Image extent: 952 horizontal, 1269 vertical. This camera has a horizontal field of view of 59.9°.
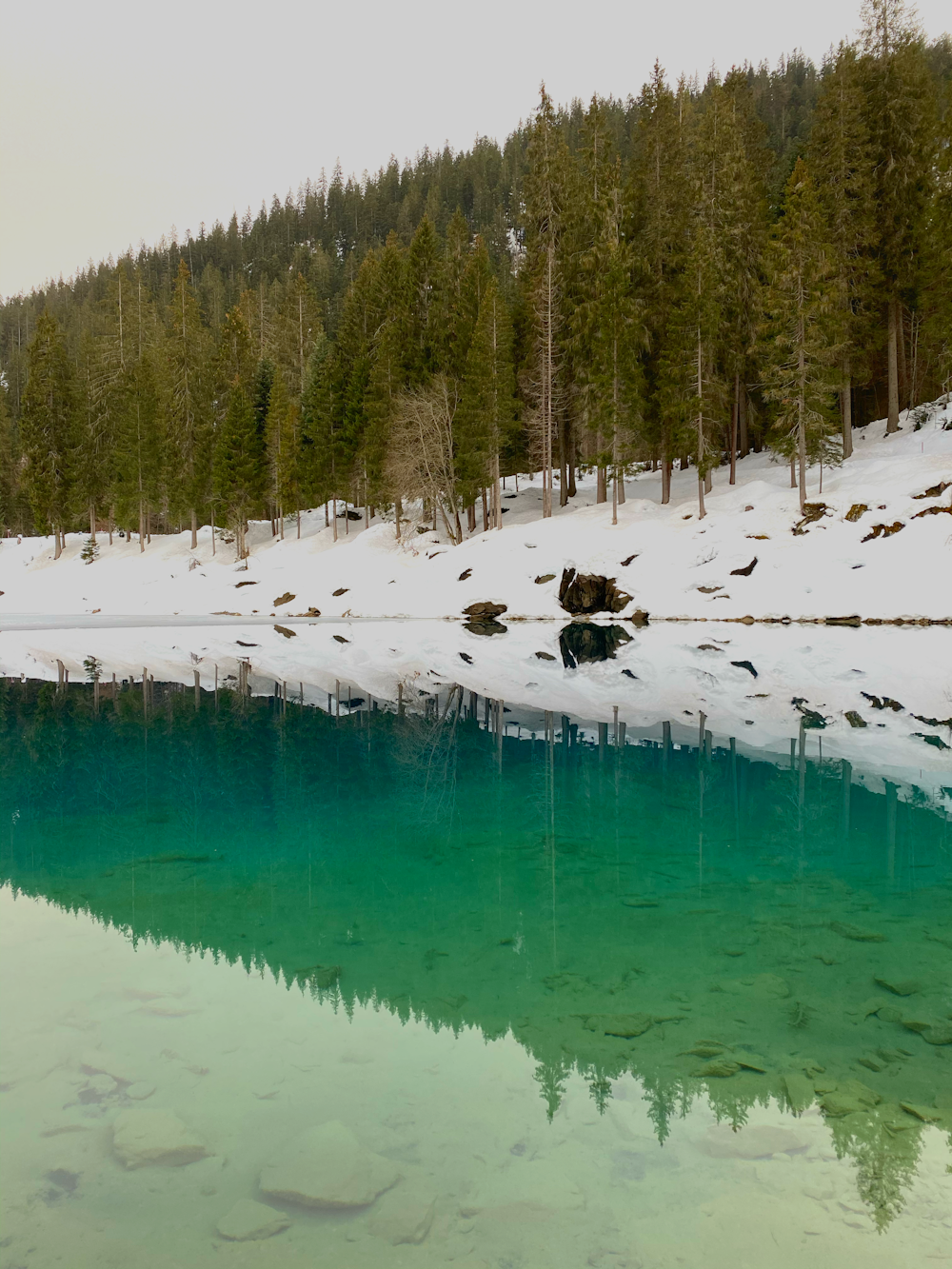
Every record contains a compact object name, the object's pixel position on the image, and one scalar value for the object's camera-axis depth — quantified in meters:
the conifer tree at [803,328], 35.44
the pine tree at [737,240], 42.19
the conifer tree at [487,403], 43.53
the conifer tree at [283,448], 53.34
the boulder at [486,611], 37.31
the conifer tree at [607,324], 40.47
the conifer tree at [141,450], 57.91
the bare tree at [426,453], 44.19
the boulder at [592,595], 35.62
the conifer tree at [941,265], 35.28
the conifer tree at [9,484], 75.19
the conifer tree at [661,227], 42.25
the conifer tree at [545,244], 44.03
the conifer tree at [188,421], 57.62
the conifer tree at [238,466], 53.91
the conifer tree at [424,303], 50.25
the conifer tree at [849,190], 38.88
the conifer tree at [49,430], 60.28
